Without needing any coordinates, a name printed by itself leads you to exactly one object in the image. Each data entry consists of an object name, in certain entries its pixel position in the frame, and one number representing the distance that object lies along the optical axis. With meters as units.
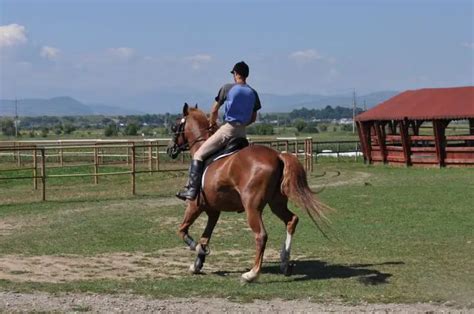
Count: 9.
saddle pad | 9.35
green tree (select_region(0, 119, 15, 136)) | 104.32
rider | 9.17
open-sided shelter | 30.84
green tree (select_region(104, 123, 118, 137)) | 87.94
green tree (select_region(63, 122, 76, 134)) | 107.30
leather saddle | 9.40
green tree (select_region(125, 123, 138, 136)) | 86.38
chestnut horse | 8.85
